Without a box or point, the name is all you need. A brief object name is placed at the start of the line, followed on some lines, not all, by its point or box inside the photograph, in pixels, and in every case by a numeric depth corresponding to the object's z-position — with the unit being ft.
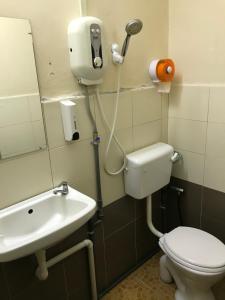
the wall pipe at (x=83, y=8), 3.86
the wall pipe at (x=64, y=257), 3.81
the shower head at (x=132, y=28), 3.95
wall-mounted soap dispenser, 3.90
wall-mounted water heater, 3.66
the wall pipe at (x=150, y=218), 5.83
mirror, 3.33
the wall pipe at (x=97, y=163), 4.39
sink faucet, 4.04
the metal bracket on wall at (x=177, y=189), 6.20
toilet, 4.50
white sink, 3.00
